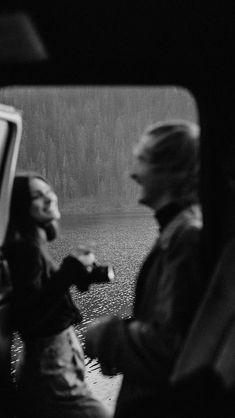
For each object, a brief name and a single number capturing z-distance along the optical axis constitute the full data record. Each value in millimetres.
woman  4041
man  3247
